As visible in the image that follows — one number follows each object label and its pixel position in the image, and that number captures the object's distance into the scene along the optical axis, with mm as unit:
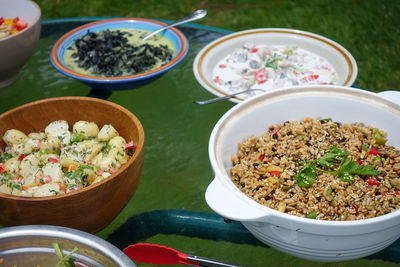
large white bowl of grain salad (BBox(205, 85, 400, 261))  1110
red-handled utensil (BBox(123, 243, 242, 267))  1255
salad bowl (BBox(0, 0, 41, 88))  1806
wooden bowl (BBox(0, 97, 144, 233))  1156
